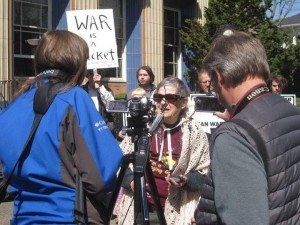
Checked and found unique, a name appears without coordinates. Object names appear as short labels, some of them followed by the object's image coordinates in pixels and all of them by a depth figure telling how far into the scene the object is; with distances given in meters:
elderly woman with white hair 3.55
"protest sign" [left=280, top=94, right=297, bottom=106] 7.75
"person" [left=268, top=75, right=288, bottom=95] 7.71
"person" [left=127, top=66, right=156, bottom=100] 7.49
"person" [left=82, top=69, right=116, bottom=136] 7.19
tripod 3.00
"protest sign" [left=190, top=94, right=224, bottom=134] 5.55
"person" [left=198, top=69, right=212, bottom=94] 4.59
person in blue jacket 2.38
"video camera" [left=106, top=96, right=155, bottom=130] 3.18
